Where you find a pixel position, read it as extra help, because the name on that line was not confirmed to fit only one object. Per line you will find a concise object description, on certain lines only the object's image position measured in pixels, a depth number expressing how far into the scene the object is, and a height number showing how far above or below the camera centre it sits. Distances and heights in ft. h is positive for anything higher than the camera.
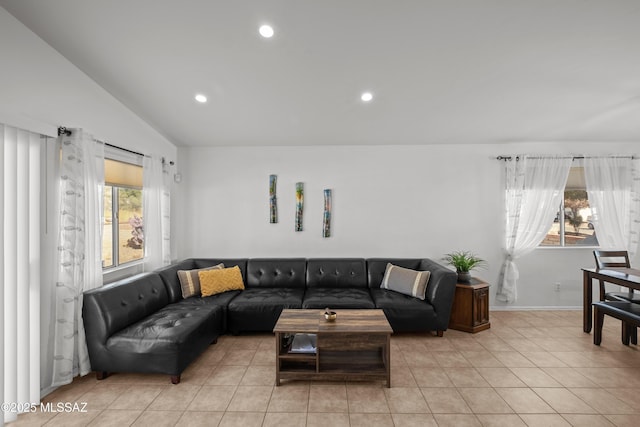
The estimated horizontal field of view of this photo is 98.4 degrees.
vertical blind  6.22 -1.32
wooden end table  11.00 -3.87
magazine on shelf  7.86 -3.92
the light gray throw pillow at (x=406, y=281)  11.15 -2.88
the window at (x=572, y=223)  13.71 -0.51
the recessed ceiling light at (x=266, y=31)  7.00 +4.66
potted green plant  11.80 -2.31
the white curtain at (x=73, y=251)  7.42 -1.15
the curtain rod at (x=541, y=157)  12.92 +2.63
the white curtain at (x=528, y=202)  13.08 +0.51
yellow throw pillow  11.38 -2.93
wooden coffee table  7.47 -3.88
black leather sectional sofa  7.63 -3.43
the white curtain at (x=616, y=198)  12.92 +0.71
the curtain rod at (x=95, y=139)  7.59 +2.25
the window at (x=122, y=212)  10.30 -0.03
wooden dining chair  10.47 -2.04
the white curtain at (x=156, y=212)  11.26 -0.03
